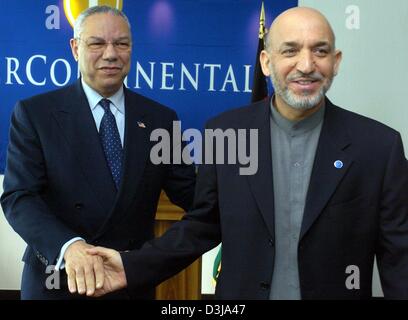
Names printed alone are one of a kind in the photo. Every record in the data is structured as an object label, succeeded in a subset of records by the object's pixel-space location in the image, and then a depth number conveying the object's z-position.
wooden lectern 3.23
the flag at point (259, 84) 4.17
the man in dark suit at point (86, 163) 2.08
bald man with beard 1.69
